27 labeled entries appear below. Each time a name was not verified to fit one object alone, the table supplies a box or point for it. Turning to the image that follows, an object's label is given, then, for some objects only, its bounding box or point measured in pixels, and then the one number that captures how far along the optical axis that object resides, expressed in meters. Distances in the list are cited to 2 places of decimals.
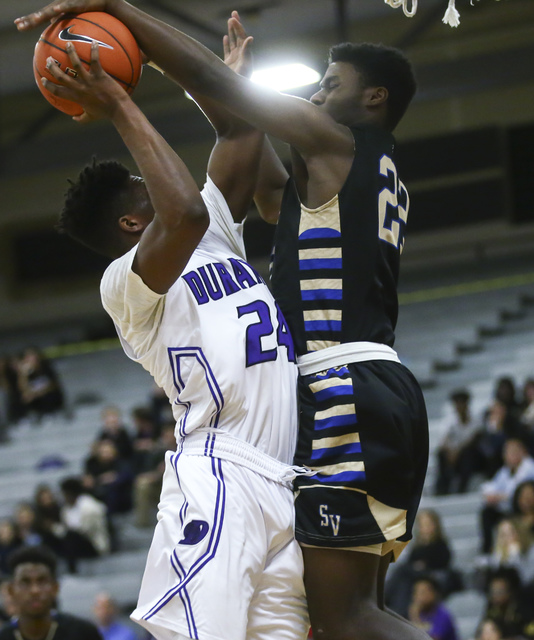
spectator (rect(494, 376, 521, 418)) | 12.24
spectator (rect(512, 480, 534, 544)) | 9.74
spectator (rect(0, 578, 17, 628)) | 10.64
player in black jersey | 3.73
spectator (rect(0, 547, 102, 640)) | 6.19
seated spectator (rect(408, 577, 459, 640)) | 9.07
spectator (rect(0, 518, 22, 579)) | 12.45
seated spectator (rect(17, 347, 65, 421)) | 16.89
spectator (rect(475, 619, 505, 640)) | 8.72
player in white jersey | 3.67
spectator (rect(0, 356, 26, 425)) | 17.22
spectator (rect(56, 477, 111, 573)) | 12.65
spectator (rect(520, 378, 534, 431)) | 11.68
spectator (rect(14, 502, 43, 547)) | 12.64
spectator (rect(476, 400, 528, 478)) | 11.31
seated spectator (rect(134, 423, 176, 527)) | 12.75
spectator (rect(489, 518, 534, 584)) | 9.55
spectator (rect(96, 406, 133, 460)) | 14.05
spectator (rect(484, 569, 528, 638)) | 8.88
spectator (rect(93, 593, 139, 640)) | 10.06
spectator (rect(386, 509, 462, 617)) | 9.91
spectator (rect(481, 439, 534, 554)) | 10.47
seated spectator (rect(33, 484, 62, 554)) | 12.67
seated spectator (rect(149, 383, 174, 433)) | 14.58
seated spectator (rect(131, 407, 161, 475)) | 13.78
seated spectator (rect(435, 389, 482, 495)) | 11.83
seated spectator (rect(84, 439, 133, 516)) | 13.33
